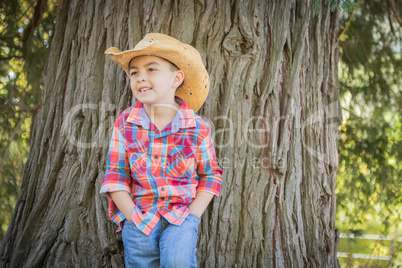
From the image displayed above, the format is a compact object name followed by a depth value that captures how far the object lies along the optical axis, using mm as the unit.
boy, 2262
